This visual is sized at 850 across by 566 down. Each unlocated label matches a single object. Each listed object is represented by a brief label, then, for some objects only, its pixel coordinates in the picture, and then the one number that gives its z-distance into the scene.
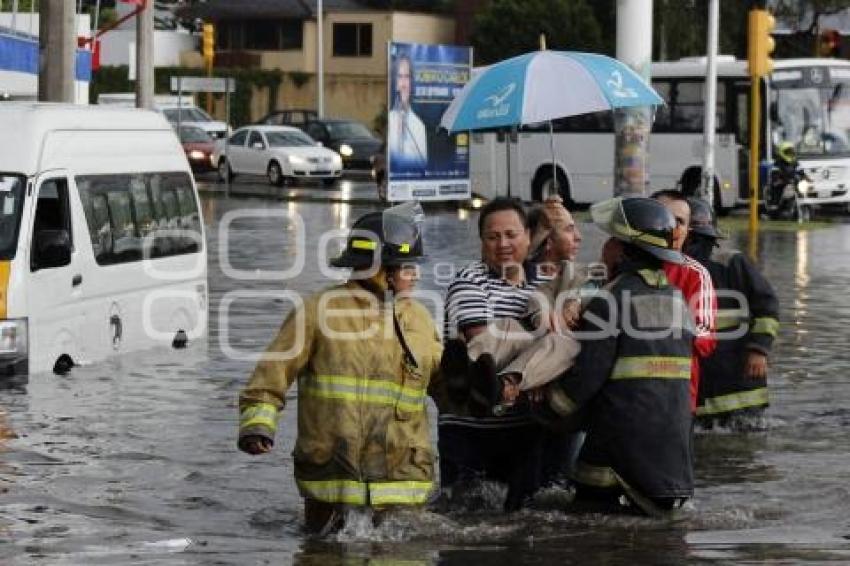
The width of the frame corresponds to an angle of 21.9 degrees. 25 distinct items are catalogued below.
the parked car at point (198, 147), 57.56
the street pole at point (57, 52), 24.09
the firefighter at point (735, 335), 13.14
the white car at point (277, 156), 52.41
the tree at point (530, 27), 73.94
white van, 15.09
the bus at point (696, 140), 40.78
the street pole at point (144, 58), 35.38
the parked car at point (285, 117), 63.39
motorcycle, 38.88
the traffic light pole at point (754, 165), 32.84
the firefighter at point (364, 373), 8.95
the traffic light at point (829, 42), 41.16
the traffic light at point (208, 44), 60.78
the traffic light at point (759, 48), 32.84
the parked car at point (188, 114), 61.41
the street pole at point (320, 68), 72.62
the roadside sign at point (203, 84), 52.34
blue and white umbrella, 13.16
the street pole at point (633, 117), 21.20
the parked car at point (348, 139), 58.97
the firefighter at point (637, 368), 9.30
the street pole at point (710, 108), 35.91
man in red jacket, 10.19
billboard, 41.44
